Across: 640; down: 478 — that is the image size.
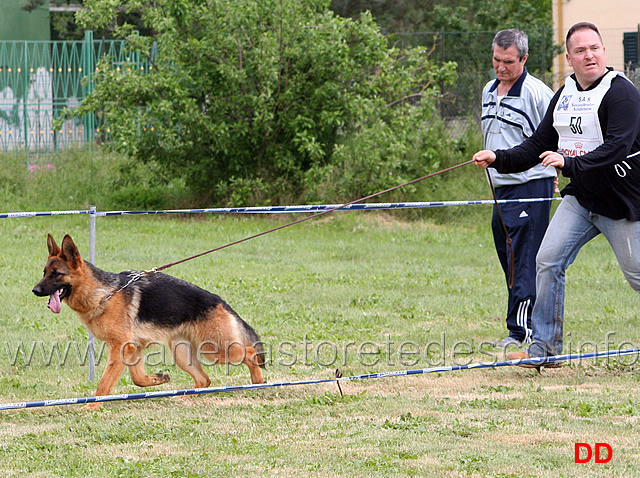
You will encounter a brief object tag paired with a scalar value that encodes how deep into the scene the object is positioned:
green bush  28.59
